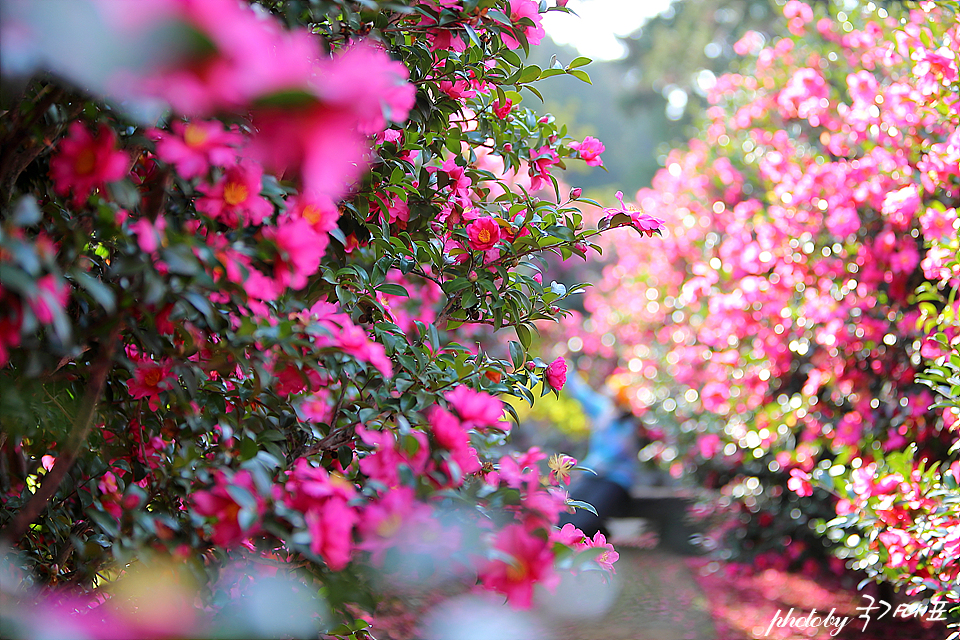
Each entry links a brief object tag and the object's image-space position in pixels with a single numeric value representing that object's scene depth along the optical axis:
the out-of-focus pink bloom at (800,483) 2.27
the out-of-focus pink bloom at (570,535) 1.02
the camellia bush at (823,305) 2.05
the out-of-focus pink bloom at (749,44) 4.82
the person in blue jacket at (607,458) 4.25
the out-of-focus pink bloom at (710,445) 3.46
